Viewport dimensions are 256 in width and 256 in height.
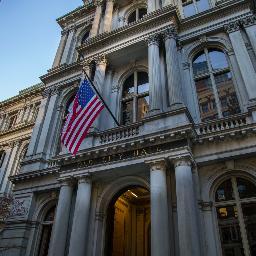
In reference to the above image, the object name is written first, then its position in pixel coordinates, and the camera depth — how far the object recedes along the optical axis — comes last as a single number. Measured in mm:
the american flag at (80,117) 13158
